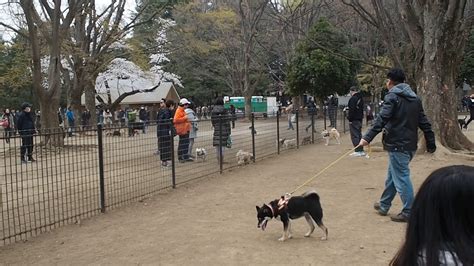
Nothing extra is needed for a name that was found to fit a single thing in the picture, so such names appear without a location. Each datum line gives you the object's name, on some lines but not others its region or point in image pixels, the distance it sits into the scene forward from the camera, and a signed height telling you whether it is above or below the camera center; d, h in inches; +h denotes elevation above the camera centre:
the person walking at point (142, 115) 1555.1 -22.3
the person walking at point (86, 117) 1224.8 -20.1
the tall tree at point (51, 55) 675.4 +76.5
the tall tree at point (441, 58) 479.5 +39.6
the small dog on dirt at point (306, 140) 693.3 -51.7
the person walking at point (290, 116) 723.8 -19.2
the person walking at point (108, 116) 1333.4 -19.8
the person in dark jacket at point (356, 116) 526.6 -15.0
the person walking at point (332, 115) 855.0 -21.3
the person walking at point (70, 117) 1110.9 -16.6
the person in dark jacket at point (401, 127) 242.7 -12.6
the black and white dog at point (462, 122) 779.3 -36.7
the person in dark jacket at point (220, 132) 455.5 -24.9
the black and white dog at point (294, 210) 218.7 -45.8
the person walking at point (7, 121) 1099.4 -21.4
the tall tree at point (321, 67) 1160.2 +82.5
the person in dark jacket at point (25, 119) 613.0 -9.7
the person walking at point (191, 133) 476.4 -25.6
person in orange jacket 445.1 -30.1
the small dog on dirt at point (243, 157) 487.2 -50.2
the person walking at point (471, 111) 824.3 -20.3
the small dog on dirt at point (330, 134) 694.1 -43.4
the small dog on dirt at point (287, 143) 622.8 -48.9
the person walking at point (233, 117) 506.9 -12.5
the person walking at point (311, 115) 737.6 -18.0
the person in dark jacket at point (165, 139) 379.2 -23.8
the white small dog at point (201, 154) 490.0 -46.1
